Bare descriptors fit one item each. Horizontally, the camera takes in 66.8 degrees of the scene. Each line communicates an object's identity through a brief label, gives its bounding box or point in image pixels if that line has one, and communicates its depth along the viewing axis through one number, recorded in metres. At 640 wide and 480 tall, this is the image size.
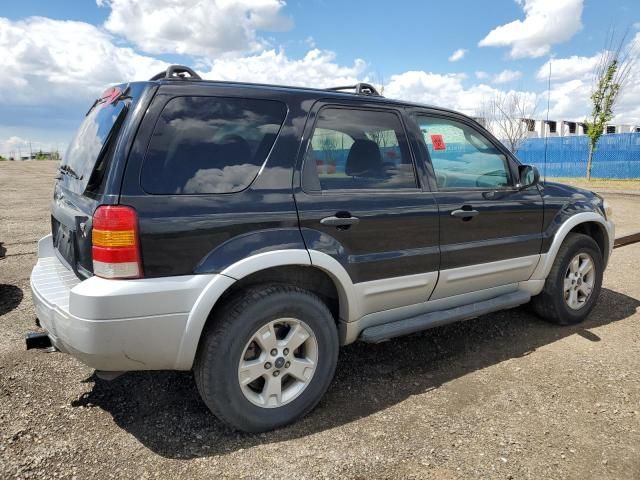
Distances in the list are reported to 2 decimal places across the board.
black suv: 2.33
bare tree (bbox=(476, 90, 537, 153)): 28.09
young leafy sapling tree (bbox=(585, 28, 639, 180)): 21.32
